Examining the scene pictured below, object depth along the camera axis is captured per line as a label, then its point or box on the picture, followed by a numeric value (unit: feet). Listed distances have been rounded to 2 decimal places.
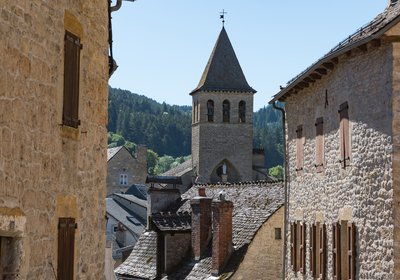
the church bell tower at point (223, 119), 243.19
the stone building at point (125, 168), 281.54
